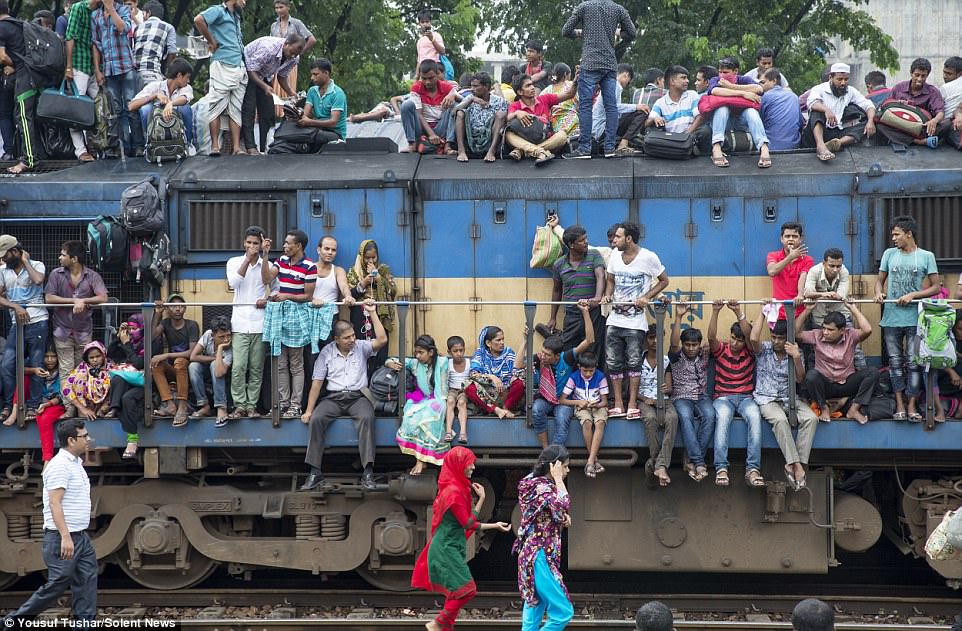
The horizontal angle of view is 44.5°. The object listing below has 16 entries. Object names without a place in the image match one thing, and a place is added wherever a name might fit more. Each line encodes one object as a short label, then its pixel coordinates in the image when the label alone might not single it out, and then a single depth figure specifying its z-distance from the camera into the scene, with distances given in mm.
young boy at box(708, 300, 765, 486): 10844
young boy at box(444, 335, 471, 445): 11086
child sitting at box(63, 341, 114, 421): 11359
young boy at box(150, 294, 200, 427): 11391
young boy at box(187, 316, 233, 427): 11367
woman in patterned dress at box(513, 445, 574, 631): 9039
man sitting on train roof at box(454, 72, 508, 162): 12320
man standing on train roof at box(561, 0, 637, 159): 12391
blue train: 11312
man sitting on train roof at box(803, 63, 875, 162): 12109
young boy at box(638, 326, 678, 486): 10852
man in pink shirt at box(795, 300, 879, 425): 10922
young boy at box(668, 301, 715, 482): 10883
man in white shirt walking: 9508
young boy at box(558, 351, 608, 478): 10914
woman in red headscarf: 9328
